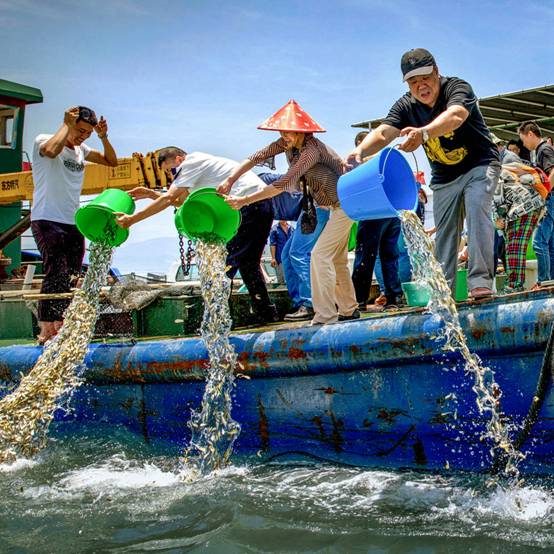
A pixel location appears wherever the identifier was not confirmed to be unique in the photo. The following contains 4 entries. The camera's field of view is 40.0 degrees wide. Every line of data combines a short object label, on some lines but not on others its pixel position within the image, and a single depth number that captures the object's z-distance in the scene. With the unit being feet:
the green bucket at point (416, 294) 15.65
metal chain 19.84
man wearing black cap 13.39
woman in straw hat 15.46
